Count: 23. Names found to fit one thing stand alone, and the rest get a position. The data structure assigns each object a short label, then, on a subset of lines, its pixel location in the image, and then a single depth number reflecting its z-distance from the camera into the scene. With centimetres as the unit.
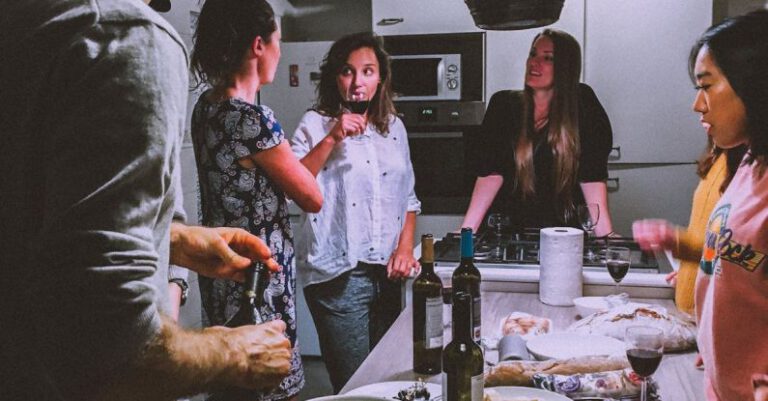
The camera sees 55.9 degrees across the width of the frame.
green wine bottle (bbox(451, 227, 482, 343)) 140
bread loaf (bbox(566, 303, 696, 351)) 164
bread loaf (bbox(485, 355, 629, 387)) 138
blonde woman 292
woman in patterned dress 211
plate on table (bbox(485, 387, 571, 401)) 127
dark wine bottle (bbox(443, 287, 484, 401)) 113
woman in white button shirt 260
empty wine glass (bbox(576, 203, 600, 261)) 231
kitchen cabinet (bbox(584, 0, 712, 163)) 354
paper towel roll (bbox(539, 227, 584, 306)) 204
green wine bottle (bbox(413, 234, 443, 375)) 150
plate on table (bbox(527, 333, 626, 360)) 154
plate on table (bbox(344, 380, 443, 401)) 134
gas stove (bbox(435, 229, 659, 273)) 231
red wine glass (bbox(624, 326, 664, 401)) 124
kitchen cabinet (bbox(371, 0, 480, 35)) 370
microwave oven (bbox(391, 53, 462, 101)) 370
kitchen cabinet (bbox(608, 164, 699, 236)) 359
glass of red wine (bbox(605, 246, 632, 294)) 189
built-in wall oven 370
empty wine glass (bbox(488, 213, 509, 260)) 262
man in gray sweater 79
